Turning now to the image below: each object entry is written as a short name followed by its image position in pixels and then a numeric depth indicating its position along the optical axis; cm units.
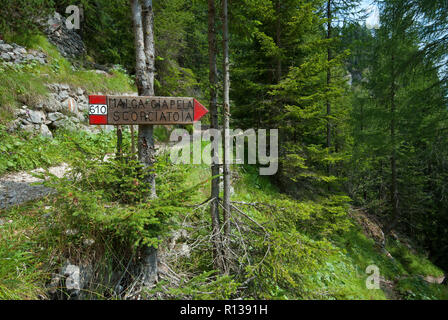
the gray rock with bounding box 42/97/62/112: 612
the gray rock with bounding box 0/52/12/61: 606
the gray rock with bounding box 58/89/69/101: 672
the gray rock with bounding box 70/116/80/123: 683
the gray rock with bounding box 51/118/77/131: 632
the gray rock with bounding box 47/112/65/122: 621
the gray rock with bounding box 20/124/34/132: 548
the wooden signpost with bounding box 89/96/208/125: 247
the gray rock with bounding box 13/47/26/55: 647
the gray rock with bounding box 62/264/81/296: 223
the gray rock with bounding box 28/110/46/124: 572
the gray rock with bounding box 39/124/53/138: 582
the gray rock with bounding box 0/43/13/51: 612
